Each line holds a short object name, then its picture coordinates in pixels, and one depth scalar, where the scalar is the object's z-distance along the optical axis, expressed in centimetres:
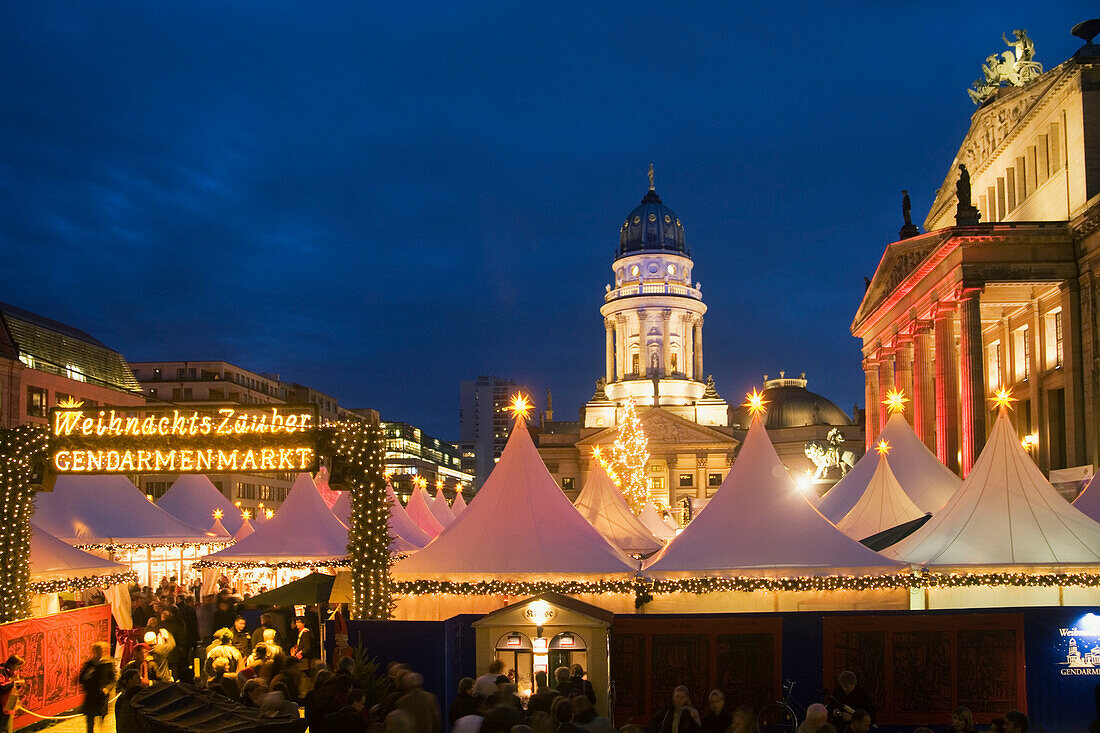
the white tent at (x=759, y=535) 1883
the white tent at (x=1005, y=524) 1919
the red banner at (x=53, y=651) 1608
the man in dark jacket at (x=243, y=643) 1898
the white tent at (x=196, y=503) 4084
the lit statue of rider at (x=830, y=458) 7140
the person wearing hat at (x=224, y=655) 1652
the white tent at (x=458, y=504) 4859
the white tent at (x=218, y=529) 3915
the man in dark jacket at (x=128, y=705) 1170
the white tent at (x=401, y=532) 2964
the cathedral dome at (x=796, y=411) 12019
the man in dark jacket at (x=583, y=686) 1250
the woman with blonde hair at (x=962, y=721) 1033
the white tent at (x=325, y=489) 4669
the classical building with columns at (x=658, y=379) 10850
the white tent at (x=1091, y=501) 2330
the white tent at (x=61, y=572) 2241
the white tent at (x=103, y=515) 3011
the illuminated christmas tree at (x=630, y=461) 6531
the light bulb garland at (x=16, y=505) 1816
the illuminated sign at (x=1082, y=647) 1486
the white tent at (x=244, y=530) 3820
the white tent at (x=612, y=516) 3067
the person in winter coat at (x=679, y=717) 1028
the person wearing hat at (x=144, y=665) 1472
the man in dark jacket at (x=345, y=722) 1060
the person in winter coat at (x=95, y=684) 1390
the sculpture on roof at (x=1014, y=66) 4794
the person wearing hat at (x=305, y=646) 1593
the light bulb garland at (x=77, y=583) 2223
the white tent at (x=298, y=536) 2773
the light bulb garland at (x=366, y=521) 1792
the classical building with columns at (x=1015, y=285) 3950
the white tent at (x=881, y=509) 2702
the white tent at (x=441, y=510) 4212
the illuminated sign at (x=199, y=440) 1772
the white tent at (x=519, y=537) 1934
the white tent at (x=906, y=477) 3002
